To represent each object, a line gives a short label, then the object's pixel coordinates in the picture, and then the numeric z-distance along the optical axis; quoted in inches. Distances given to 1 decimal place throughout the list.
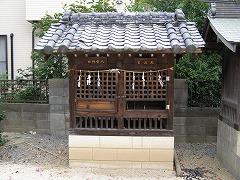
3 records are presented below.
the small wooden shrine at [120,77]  266.5
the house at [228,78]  255.8
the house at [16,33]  532.8
